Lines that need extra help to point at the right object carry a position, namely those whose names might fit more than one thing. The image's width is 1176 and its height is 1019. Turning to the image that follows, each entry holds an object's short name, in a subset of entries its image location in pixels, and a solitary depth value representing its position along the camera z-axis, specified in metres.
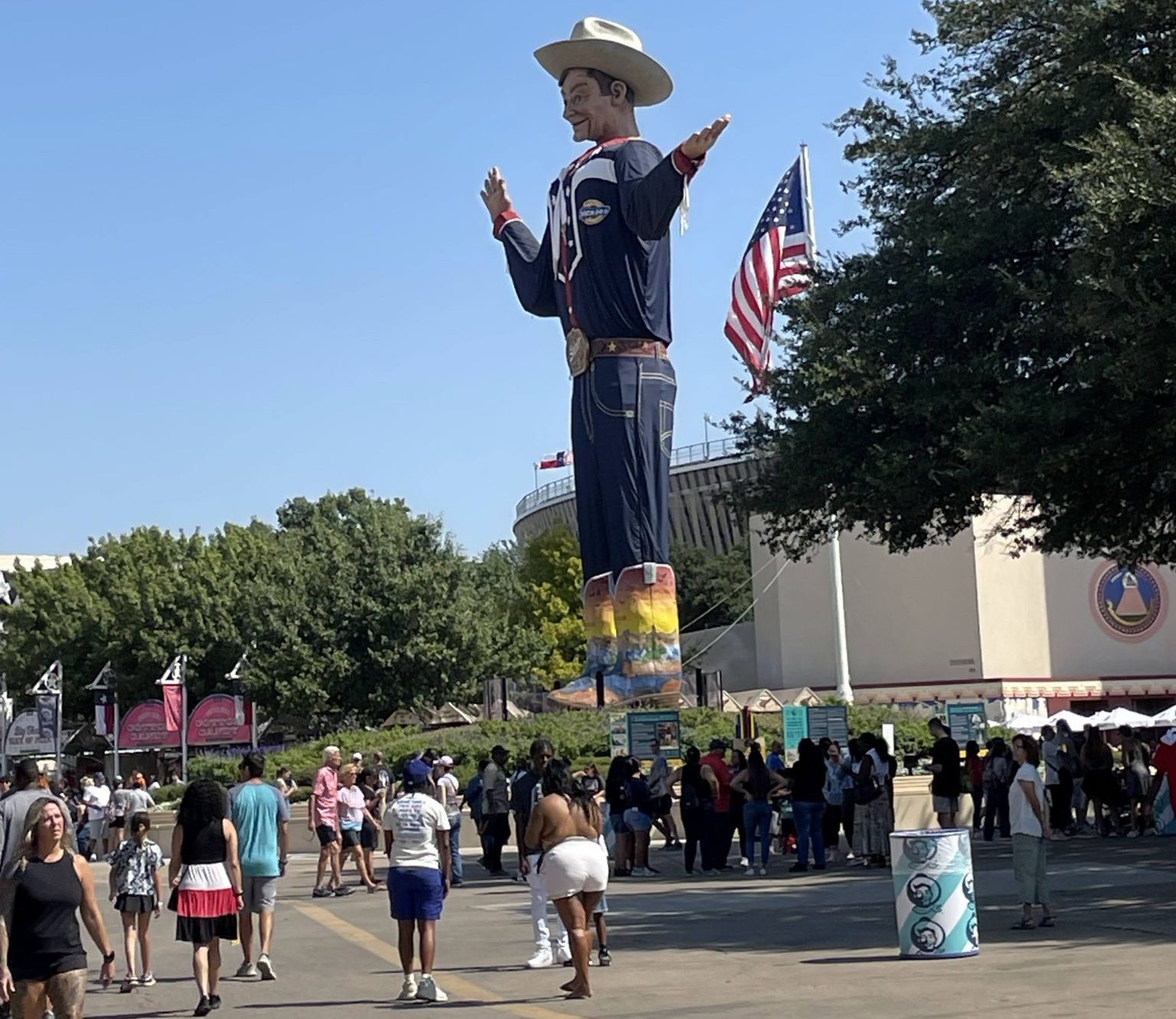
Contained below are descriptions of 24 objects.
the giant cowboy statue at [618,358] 32.06
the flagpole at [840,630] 43.31
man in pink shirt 20.45
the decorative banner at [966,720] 28.34
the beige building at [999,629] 50.19
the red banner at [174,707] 43.69
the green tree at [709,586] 70.06
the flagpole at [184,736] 41.62
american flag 32.53
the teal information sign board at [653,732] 26.48
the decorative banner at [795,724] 27.64
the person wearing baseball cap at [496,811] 22.89
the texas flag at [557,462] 91.06
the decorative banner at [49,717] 44.69
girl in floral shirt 13.20
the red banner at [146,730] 44.28
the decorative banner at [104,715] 46.56
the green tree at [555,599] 63.16
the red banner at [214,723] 45.12
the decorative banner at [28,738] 45.31
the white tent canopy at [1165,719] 36.53
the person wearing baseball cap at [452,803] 21.52
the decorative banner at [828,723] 27.77
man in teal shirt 13.14
